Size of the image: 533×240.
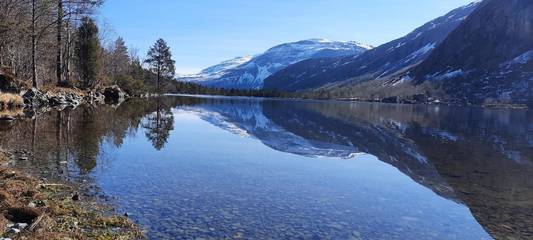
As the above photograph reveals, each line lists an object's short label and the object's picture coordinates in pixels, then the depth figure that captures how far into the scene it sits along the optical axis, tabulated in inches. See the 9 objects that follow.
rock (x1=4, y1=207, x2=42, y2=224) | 448.1
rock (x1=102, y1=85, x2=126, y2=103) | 3425.2
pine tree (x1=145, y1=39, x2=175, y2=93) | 6092.5
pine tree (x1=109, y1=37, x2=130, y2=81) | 5007.4
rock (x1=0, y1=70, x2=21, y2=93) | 1785.2
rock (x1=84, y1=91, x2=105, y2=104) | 2855.8
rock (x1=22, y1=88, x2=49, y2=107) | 1968.5
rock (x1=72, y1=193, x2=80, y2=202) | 547.2
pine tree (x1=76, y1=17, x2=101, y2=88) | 3043.8
